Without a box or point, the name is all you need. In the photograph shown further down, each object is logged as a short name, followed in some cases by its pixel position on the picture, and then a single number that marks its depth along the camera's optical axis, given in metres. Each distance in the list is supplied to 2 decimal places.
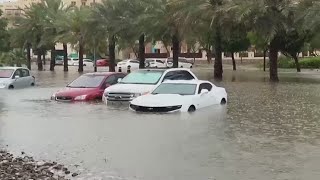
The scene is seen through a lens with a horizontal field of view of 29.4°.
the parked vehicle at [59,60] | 96.56
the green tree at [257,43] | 55.48
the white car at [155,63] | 75.43
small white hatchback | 34.47
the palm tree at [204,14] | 38.44
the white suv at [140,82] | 23.75
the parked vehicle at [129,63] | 72.59
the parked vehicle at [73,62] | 91.53
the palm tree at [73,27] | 55.69
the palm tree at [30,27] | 64.81
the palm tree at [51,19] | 61.62
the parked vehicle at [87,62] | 85.31
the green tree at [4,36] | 67.19
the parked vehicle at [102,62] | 85.00
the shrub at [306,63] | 68.50
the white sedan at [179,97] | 20.14
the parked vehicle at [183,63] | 74.75
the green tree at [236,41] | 40.56
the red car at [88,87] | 25.25
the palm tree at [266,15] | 36.50
